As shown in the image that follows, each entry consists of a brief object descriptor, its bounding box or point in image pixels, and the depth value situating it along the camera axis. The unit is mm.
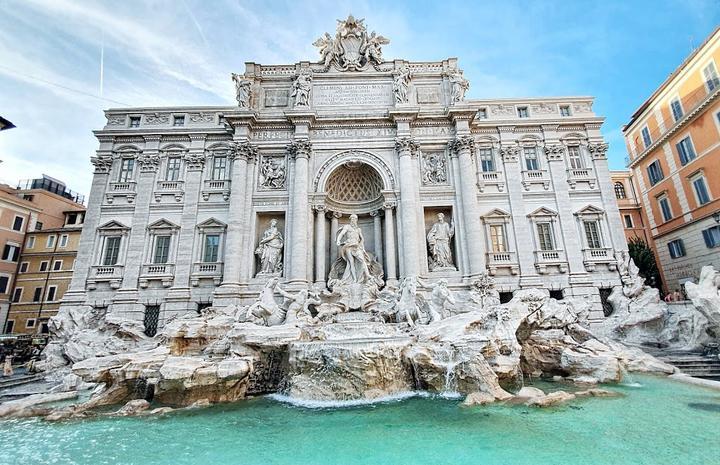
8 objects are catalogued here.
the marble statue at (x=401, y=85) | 18734
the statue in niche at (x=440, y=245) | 16911
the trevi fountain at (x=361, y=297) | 6570
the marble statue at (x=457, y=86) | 18719
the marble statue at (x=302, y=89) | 18609
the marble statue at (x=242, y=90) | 18594
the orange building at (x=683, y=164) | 17875
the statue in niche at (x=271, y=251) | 16781
